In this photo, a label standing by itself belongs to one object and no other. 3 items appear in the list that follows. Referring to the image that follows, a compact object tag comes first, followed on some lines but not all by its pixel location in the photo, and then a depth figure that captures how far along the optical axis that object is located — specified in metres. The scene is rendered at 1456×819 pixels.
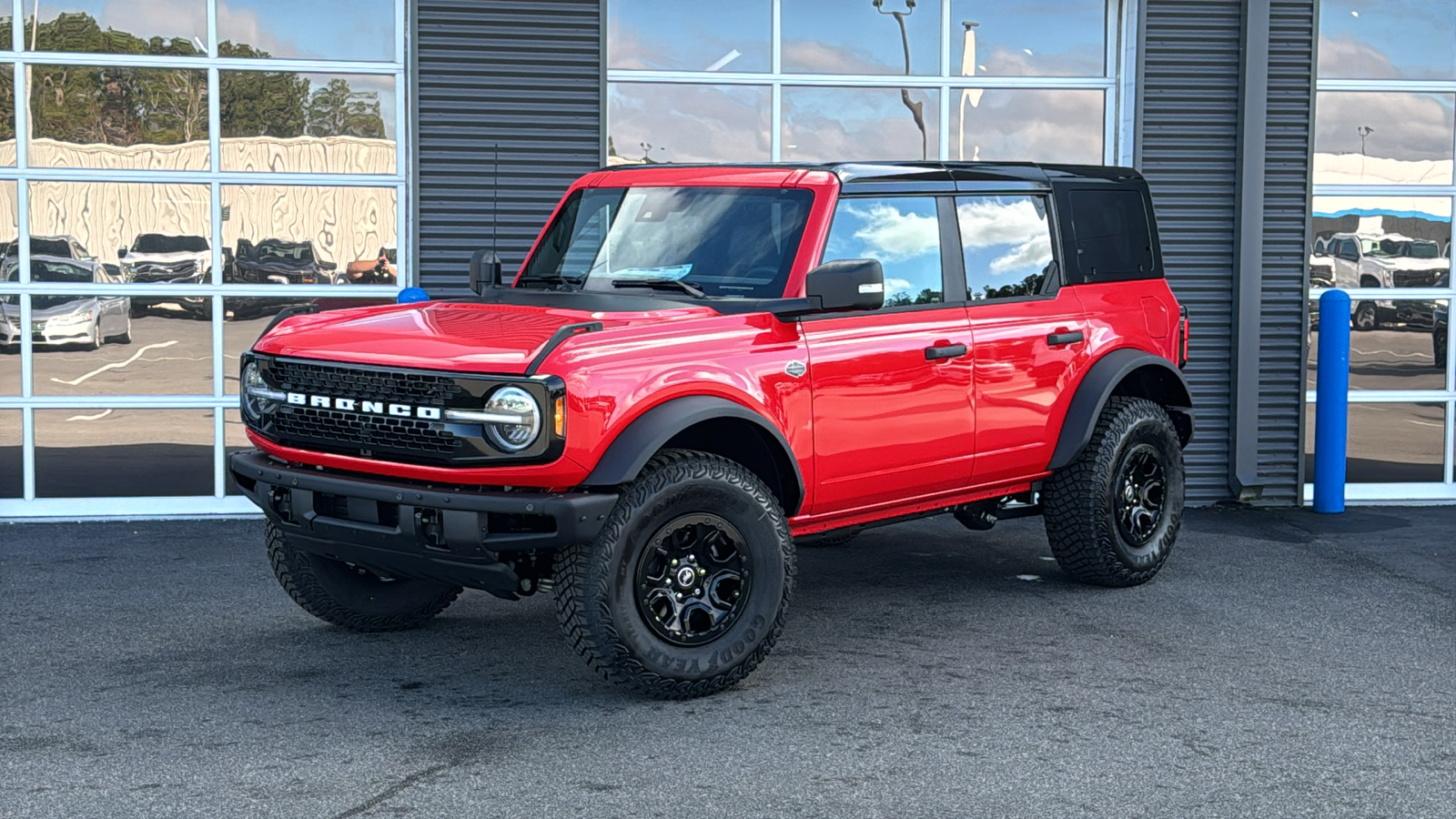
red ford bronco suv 5.36
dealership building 9.54
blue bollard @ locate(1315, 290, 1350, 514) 9.88
